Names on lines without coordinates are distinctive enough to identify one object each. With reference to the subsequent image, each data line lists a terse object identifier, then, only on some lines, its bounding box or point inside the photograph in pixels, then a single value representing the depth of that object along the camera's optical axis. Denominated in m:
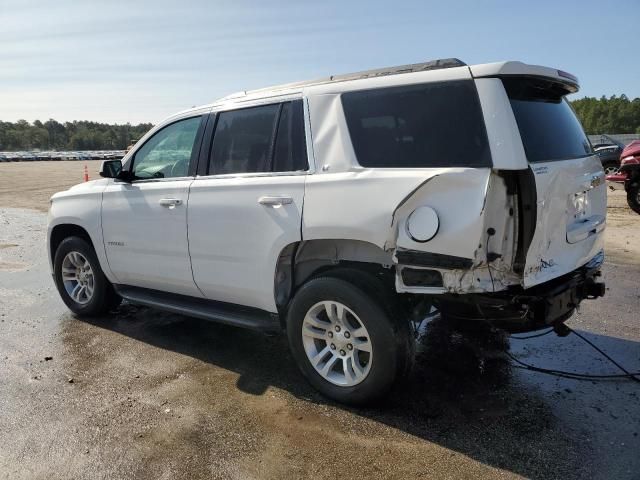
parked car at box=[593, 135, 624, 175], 17.64
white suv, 2.91
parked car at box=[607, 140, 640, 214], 10.50
